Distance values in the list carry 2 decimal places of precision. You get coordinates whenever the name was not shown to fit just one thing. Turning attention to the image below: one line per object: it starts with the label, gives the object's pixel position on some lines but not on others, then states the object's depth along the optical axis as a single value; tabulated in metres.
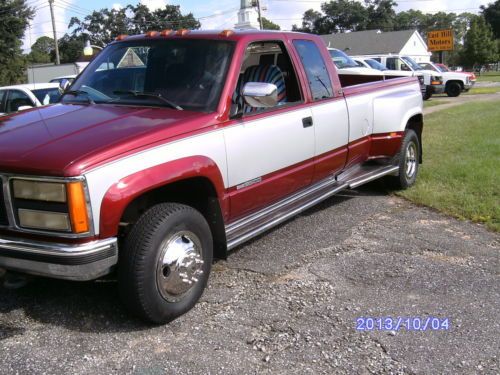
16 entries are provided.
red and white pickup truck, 3.09
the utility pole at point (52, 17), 40.78
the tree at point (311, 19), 109.89
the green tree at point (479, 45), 65.79
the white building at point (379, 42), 60.34
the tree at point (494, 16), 92.07
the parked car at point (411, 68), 24.52
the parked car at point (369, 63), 21.53
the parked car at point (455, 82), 26.06
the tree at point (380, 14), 106.69
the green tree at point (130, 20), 71.74
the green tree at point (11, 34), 40.56
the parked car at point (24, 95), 11.88
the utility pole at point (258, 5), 46.91
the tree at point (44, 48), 100.36
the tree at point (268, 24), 88.94
